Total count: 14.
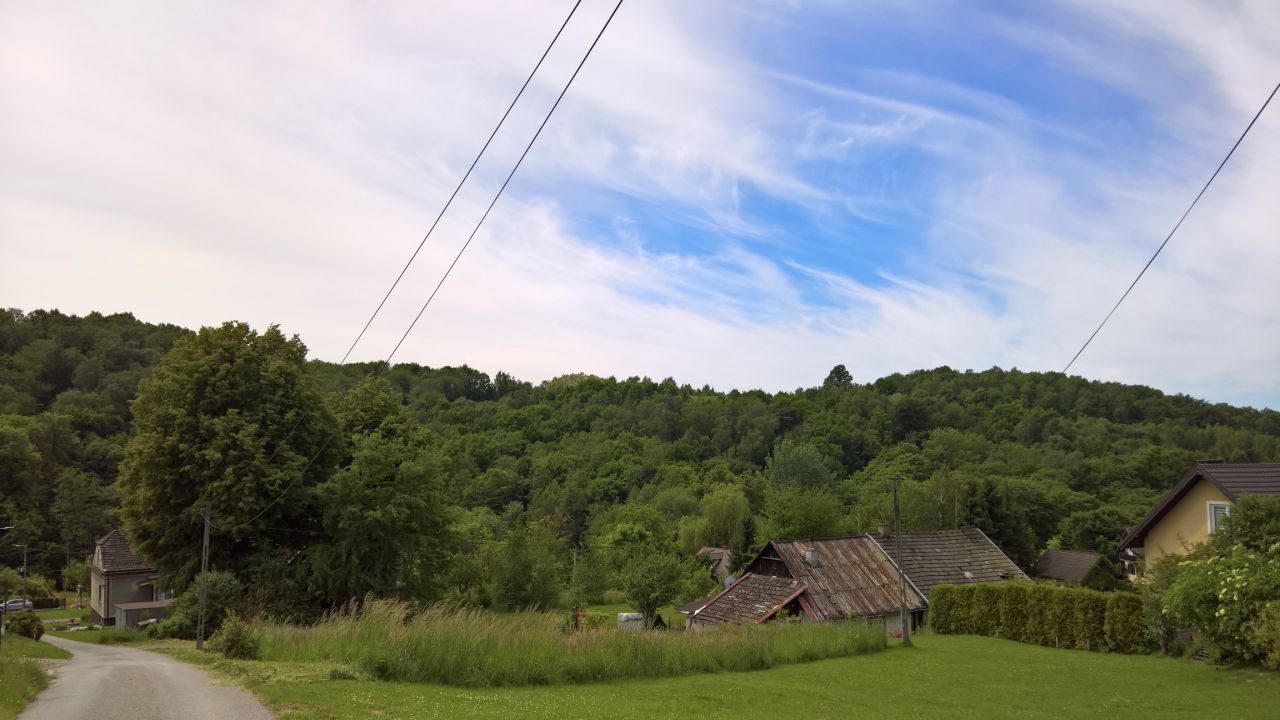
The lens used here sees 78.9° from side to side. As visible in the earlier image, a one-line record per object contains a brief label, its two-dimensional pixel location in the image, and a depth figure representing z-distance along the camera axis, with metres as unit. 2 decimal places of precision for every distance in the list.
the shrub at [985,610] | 29.38
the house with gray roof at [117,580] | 49.19
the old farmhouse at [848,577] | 32.66
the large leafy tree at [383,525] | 32.84
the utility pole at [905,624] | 25.66
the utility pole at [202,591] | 28.12
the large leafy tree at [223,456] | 32.28
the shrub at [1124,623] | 23.64
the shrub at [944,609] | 31.22
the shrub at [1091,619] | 24.92
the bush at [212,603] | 30.83
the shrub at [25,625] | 34.97
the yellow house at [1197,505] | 23.92
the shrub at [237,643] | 18.88
